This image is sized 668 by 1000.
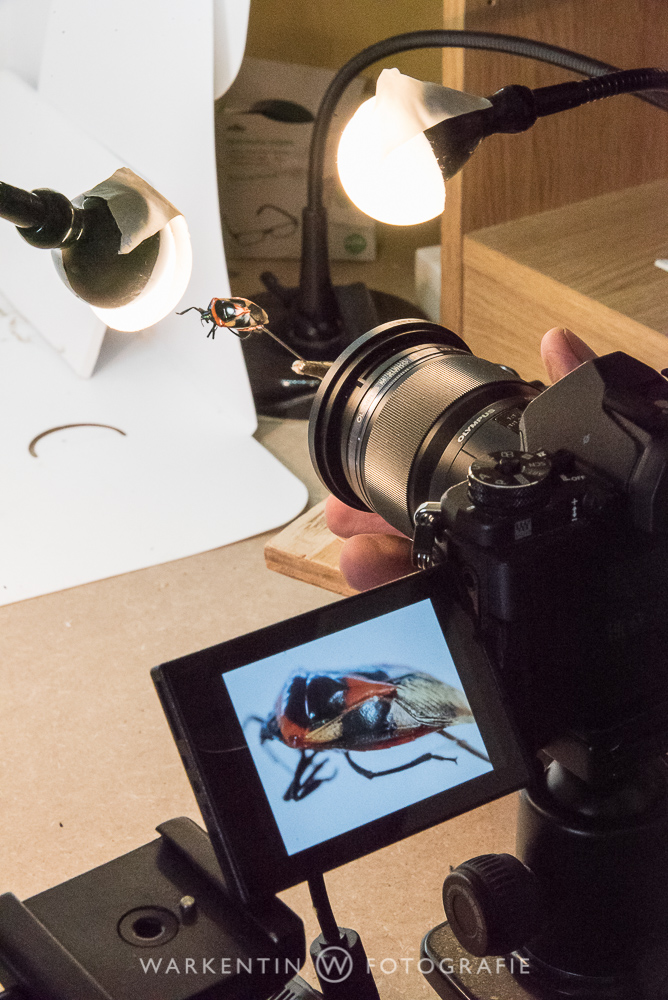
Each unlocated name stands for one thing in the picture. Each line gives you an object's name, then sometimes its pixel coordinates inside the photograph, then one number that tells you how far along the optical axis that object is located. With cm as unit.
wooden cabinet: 85
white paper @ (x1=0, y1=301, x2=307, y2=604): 89
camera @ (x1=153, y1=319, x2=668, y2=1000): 37
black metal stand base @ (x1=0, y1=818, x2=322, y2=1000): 34
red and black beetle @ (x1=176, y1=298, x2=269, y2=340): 63
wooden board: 82
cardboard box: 123
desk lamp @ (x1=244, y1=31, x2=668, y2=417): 98
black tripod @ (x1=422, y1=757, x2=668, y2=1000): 42
